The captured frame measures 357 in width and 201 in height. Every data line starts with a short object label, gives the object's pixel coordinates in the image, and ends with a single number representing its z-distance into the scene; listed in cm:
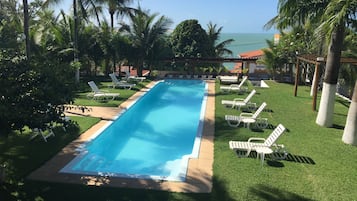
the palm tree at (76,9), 1919
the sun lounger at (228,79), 2342
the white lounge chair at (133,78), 2348
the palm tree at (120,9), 2845
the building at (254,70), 2773
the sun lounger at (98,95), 1634
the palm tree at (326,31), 1140
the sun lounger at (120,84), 2048
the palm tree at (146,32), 2566
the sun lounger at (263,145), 881
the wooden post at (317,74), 1384
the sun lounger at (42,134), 973
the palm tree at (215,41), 3312
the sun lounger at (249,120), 1173
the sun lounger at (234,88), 1931
